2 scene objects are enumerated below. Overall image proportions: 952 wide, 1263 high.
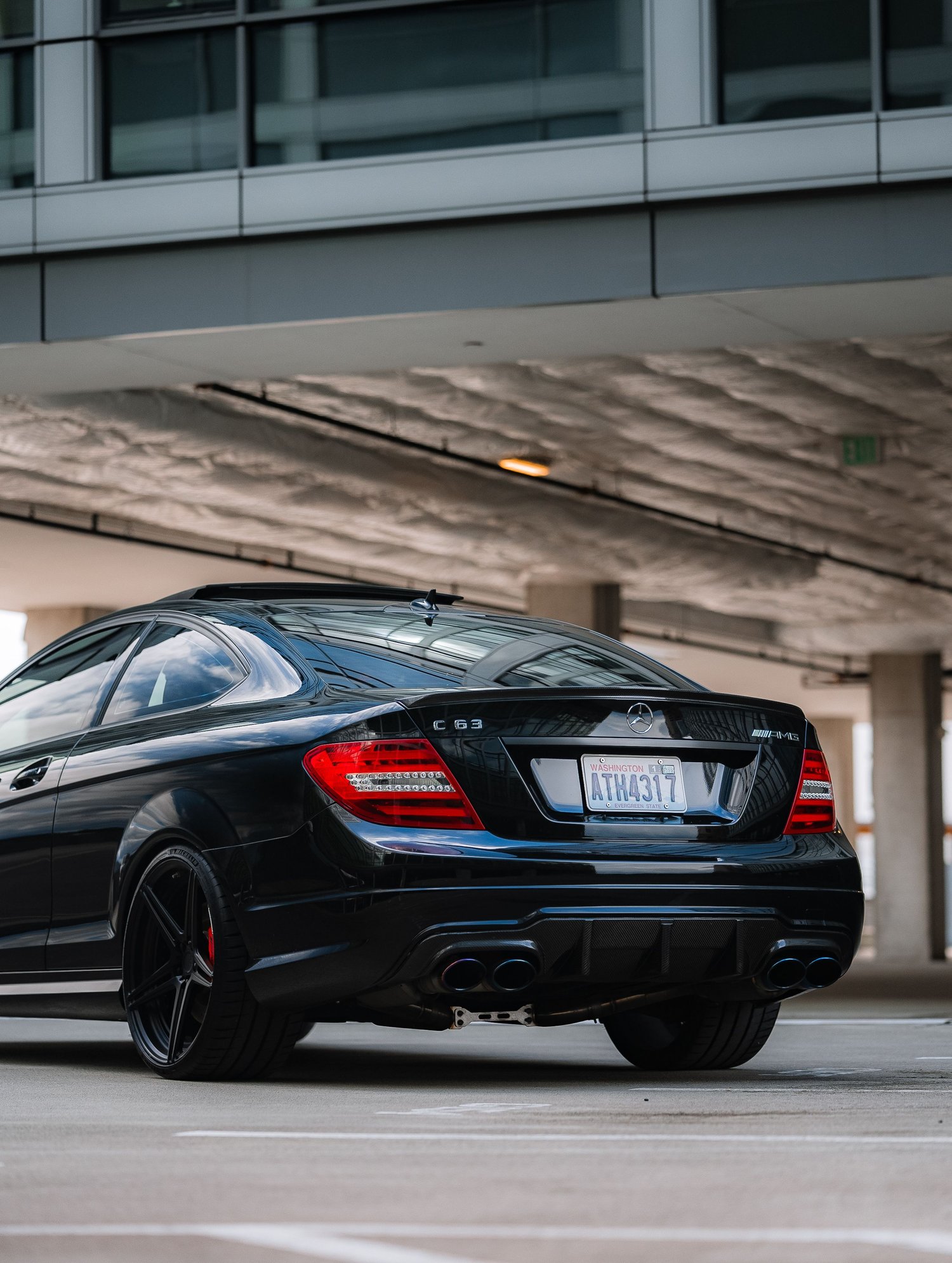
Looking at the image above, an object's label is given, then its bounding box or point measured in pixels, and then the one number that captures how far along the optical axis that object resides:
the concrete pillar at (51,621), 28.19
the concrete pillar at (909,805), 33.44
